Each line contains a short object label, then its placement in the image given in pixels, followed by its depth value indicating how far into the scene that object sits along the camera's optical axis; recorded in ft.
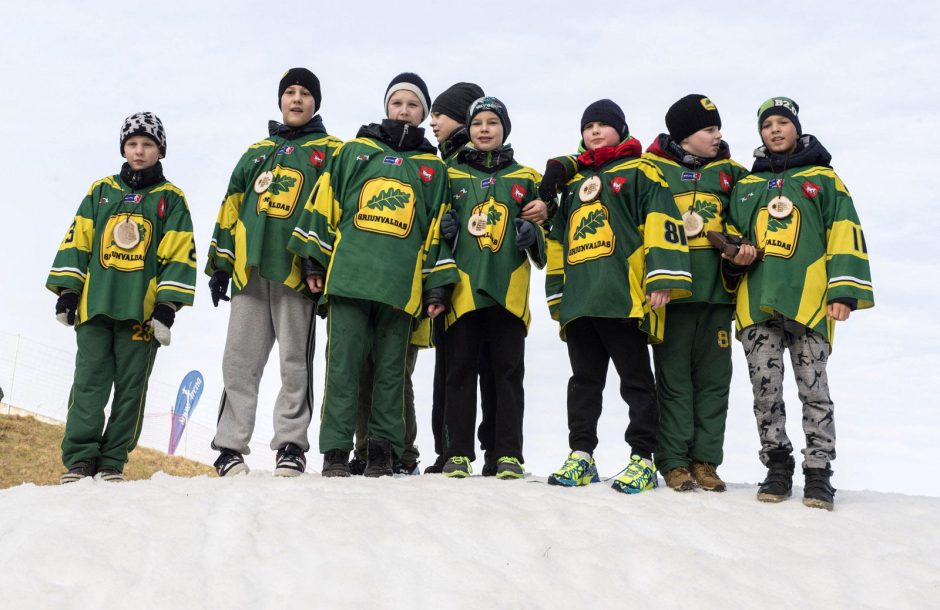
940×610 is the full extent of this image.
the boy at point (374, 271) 15.51
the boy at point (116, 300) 17.08
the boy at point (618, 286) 14.76
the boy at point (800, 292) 14.60
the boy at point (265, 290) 16.39
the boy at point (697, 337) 15.62
